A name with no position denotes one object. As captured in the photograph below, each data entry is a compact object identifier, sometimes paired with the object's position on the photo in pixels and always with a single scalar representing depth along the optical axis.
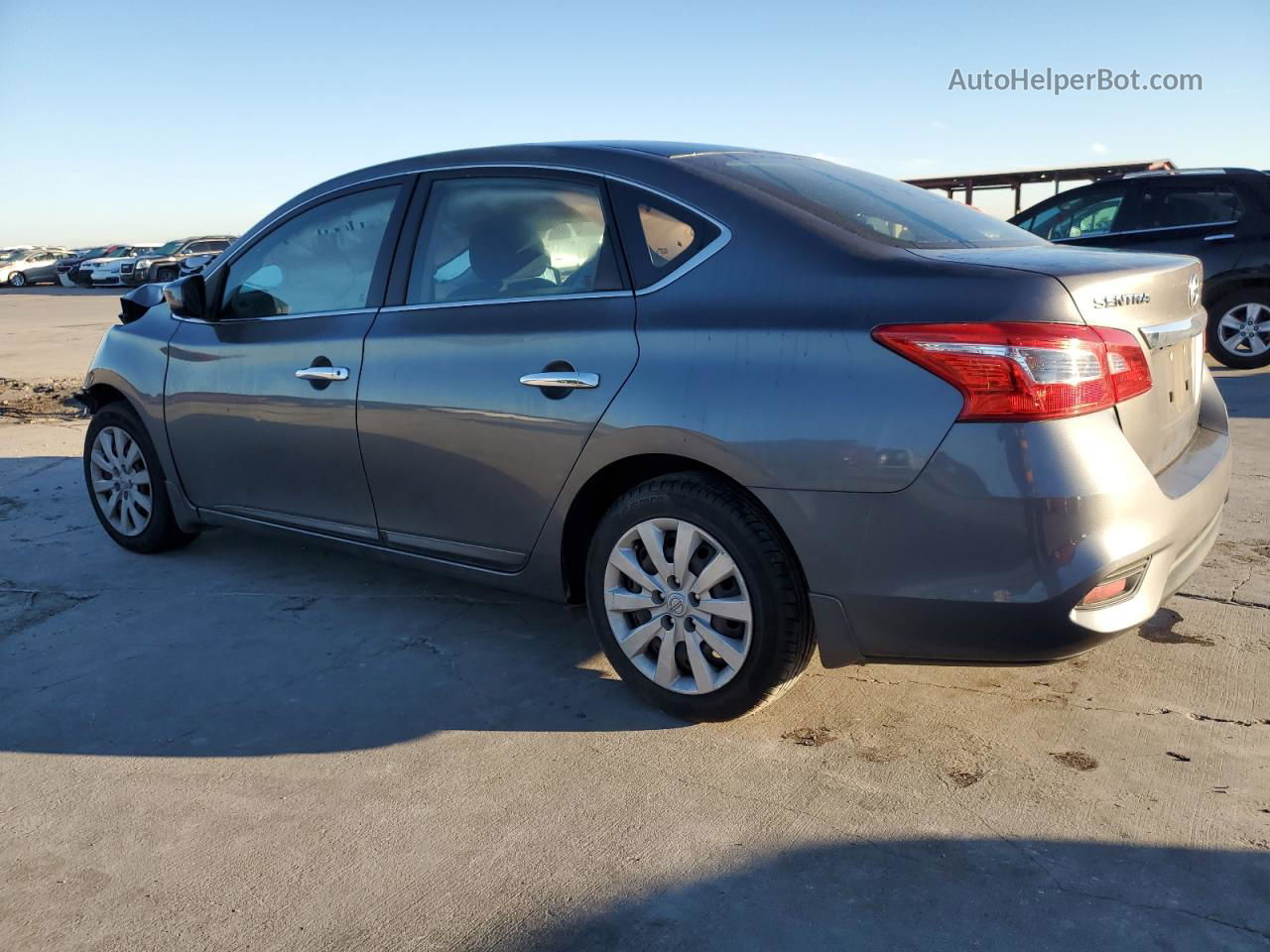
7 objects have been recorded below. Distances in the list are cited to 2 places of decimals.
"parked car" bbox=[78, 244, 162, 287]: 36.97
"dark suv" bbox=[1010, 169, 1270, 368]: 9.23
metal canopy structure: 18.61
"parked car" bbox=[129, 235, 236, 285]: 34.20
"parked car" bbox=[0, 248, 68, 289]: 42.16
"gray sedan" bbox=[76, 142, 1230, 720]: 2.62
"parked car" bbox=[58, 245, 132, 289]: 39.06
